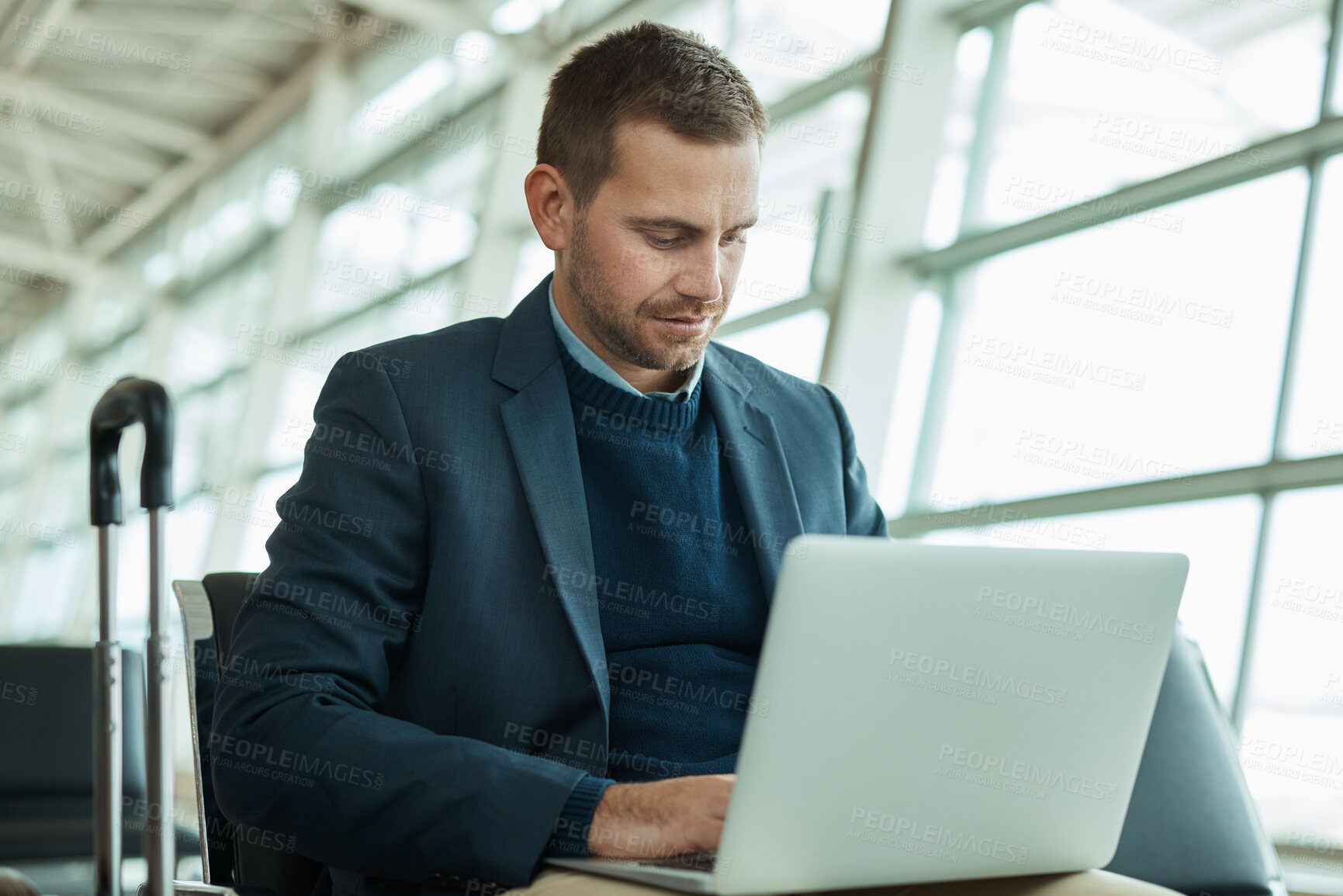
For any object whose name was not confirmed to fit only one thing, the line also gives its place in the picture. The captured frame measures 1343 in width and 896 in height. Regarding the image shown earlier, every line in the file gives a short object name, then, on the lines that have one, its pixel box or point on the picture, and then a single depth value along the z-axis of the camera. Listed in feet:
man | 3.78
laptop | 2.88
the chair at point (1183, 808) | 4.94
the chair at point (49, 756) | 8.13
